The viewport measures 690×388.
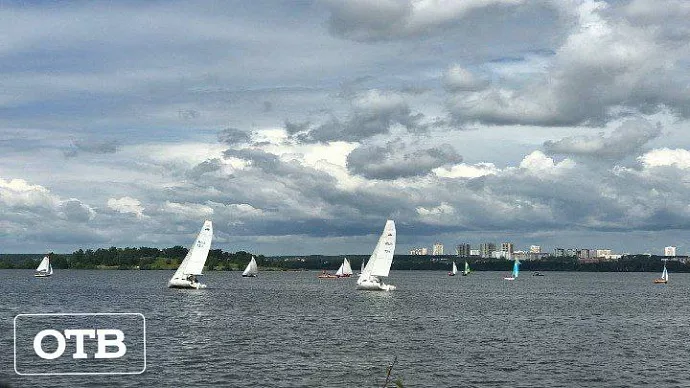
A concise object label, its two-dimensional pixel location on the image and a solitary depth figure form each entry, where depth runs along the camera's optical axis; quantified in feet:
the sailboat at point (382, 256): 549.95
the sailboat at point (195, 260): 549.54
